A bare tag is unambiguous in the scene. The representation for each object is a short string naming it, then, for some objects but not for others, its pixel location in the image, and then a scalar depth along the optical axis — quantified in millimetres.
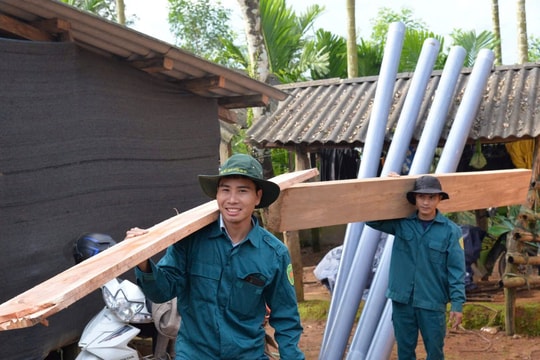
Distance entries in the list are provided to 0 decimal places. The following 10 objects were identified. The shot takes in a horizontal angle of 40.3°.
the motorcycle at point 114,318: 4902
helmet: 5328
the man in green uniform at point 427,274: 5246
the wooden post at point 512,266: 8234
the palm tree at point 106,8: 17808
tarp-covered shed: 5074
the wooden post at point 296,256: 9617
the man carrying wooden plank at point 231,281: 3012
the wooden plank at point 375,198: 3777
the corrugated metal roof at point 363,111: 8891
